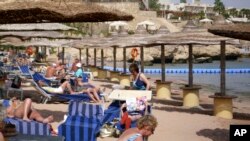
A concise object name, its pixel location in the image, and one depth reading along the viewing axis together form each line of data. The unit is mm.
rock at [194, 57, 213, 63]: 51403
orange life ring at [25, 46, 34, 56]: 34831
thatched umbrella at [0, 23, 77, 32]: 13445
